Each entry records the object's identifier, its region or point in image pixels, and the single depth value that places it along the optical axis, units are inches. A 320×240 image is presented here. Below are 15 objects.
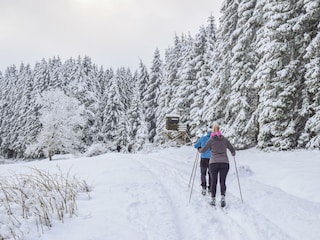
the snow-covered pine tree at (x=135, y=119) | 1809.8
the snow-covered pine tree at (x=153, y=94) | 1797.5
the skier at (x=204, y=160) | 349.3
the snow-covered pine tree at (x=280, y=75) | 573.6
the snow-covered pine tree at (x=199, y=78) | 1121.7
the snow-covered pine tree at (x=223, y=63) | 843.4
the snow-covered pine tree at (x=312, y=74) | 502.3
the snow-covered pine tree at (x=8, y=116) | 2292.0
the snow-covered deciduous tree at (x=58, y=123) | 1552.7
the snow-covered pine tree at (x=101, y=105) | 1932.1
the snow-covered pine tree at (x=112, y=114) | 1918.1
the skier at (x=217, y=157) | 300.5
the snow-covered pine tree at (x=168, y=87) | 1531.4
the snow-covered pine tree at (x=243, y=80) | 736.3
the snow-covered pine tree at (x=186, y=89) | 1291.8
